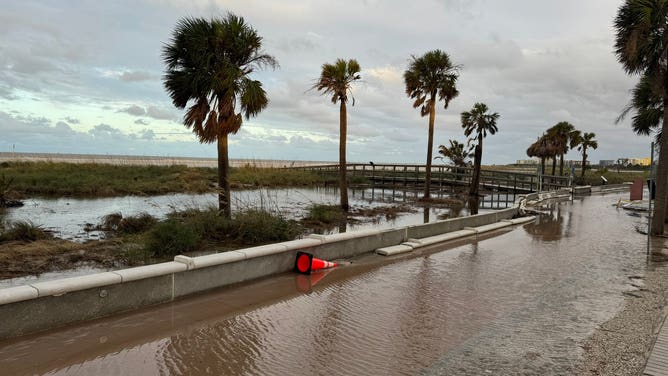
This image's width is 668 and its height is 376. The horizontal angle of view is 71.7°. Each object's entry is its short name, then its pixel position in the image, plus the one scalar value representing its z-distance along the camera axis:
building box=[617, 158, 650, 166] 141.36
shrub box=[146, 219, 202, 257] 8.96
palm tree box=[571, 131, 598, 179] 53.59
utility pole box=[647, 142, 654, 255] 11.88
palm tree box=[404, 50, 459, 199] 27.59
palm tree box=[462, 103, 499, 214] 31.86
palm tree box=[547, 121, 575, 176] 47.78
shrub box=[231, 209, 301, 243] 10.70
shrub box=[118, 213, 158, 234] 12.01
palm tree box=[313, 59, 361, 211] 19.47
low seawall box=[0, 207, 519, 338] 4.62
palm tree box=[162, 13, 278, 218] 12.48
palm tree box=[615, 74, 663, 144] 17.62
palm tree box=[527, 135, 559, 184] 46.78
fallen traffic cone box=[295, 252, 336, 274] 7.77
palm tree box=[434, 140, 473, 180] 44.94
